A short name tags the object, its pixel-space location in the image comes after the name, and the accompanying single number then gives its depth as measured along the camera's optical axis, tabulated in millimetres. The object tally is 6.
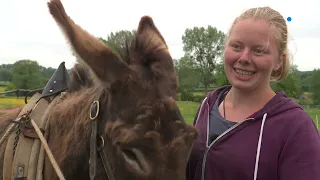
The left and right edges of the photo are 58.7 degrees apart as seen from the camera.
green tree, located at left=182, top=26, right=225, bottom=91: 56812
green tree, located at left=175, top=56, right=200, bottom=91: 48385
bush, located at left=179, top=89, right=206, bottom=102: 44117
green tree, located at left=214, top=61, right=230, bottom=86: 47249
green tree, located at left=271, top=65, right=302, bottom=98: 47108
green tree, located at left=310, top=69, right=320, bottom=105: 56334
